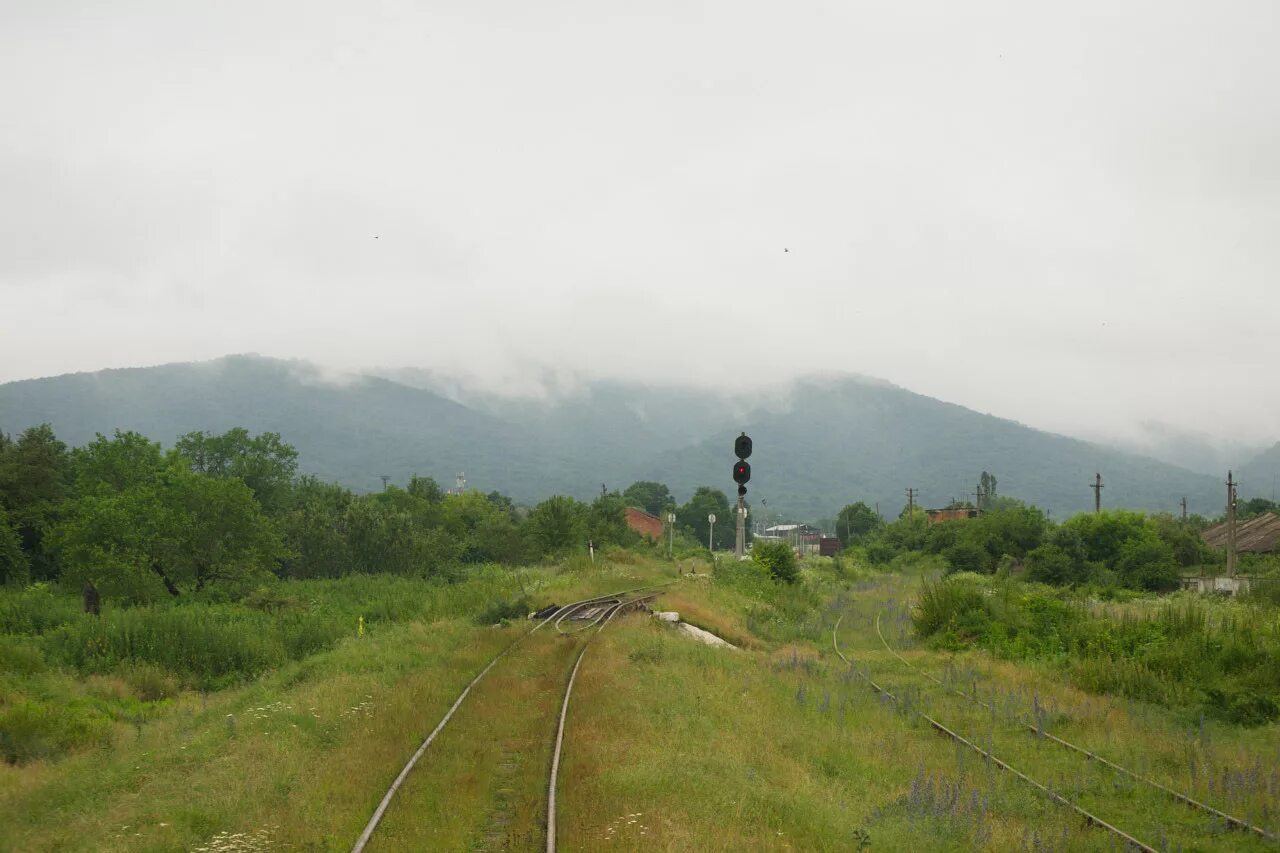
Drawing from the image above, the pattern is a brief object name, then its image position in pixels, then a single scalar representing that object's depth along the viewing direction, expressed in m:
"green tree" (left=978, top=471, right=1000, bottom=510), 172.90
